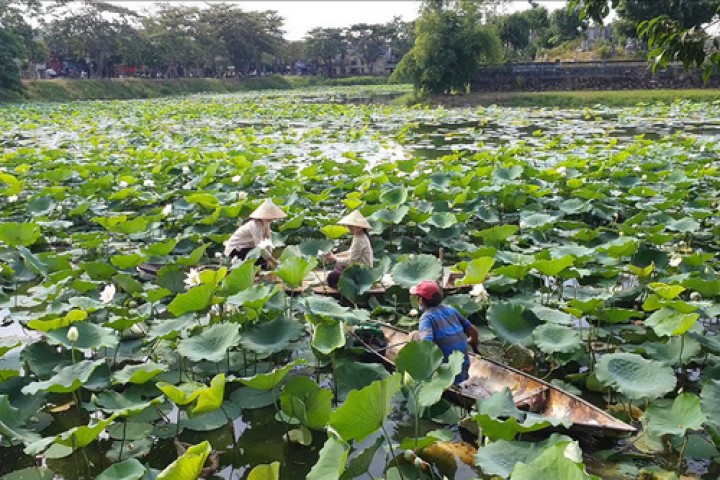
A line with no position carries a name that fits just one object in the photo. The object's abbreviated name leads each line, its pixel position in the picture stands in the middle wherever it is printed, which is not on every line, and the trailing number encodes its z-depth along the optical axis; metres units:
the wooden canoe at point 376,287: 4.98
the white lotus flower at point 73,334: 3.19
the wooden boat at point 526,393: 3.09
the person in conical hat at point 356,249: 5.00
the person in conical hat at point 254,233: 5.45
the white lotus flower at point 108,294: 4.02
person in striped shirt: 3.66
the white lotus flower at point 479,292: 4.24
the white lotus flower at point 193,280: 4.28
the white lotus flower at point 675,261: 4.72
